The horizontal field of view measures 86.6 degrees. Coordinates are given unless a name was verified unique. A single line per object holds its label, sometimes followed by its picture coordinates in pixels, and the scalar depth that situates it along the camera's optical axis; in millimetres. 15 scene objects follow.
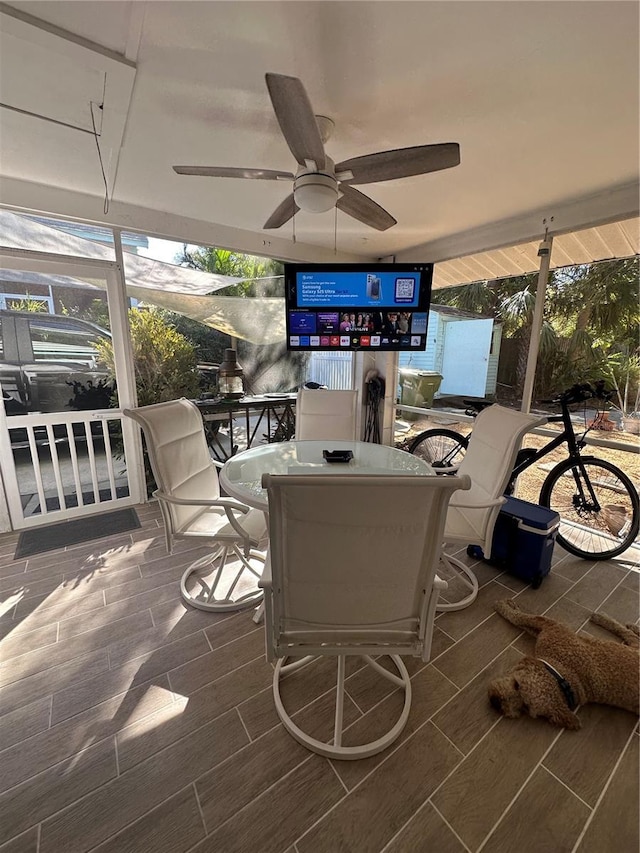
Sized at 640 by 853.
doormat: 2576
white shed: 3406
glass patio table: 1780
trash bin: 4020
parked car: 2625
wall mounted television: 2752
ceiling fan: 1210
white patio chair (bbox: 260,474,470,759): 924
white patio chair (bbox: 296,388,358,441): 2918
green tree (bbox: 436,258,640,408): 2553
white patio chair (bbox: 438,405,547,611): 1827
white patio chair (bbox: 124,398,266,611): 1778
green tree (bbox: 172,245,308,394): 3407
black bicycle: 2518
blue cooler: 2197
